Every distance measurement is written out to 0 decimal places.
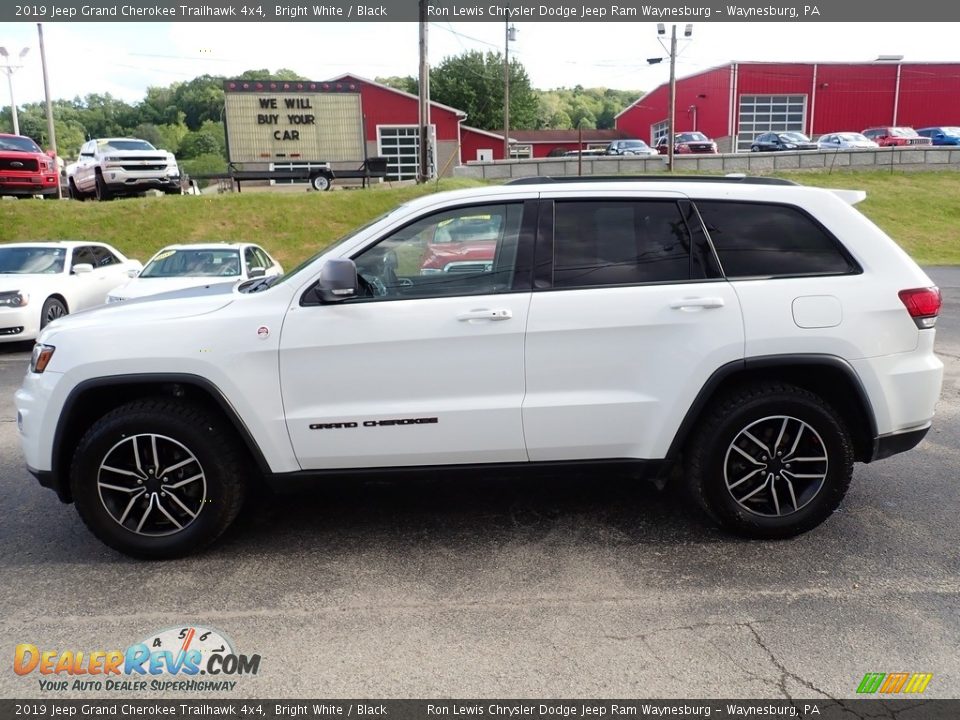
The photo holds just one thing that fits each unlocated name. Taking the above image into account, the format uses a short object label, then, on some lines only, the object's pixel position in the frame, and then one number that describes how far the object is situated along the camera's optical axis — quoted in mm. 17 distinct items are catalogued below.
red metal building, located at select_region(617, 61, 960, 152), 51906
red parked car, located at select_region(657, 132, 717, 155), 39438
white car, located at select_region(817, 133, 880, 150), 37781
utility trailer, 26578
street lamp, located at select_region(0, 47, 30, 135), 28278
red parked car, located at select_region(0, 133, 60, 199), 21266
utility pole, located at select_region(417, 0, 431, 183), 23703
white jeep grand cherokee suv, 3660
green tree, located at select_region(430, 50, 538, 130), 62844
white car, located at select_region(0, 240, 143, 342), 9977
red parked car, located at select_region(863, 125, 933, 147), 40656
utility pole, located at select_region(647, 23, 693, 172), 35969
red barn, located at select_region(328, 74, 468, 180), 43969
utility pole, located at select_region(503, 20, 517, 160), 47562
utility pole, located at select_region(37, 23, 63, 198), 29844
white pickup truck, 21703
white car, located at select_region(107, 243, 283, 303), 10711
